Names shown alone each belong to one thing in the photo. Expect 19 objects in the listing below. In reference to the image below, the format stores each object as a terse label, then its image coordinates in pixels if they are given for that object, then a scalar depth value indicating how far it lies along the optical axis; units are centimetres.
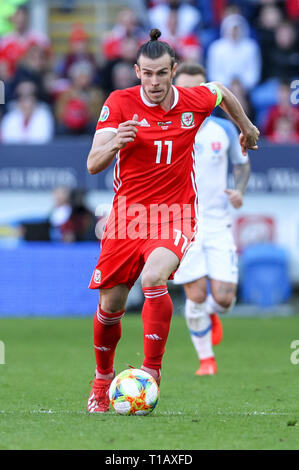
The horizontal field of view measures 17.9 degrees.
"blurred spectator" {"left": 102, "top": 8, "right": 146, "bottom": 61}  1784
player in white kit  863
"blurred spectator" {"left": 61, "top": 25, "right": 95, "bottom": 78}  1786
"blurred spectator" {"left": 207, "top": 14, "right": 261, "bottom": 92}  1706
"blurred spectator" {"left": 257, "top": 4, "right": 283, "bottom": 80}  1762
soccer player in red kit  600
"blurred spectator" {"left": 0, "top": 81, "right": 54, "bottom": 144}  1581
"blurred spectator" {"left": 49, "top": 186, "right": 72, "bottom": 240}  1402
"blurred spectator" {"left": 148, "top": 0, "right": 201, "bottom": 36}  1812
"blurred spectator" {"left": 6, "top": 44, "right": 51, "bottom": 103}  1691
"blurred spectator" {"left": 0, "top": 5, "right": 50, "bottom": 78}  1825
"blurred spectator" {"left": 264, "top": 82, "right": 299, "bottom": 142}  1531
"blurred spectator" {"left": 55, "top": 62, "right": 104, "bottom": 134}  1602
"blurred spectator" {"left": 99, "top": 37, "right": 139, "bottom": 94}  1670
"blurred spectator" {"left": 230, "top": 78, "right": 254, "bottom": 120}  1571
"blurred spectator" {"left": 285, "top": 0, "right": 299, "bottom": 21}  1842
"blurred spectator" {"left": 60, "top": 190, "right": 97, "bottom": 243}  1394
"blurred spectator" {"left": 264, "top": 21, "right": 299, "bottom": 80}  1758
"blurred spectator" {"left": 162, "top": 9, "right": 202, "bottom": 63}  1664
